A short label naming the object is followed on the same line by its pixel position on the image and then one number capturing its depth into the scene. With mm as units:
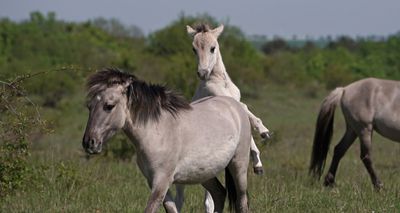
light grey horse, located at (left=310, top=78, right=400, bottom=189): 22797
